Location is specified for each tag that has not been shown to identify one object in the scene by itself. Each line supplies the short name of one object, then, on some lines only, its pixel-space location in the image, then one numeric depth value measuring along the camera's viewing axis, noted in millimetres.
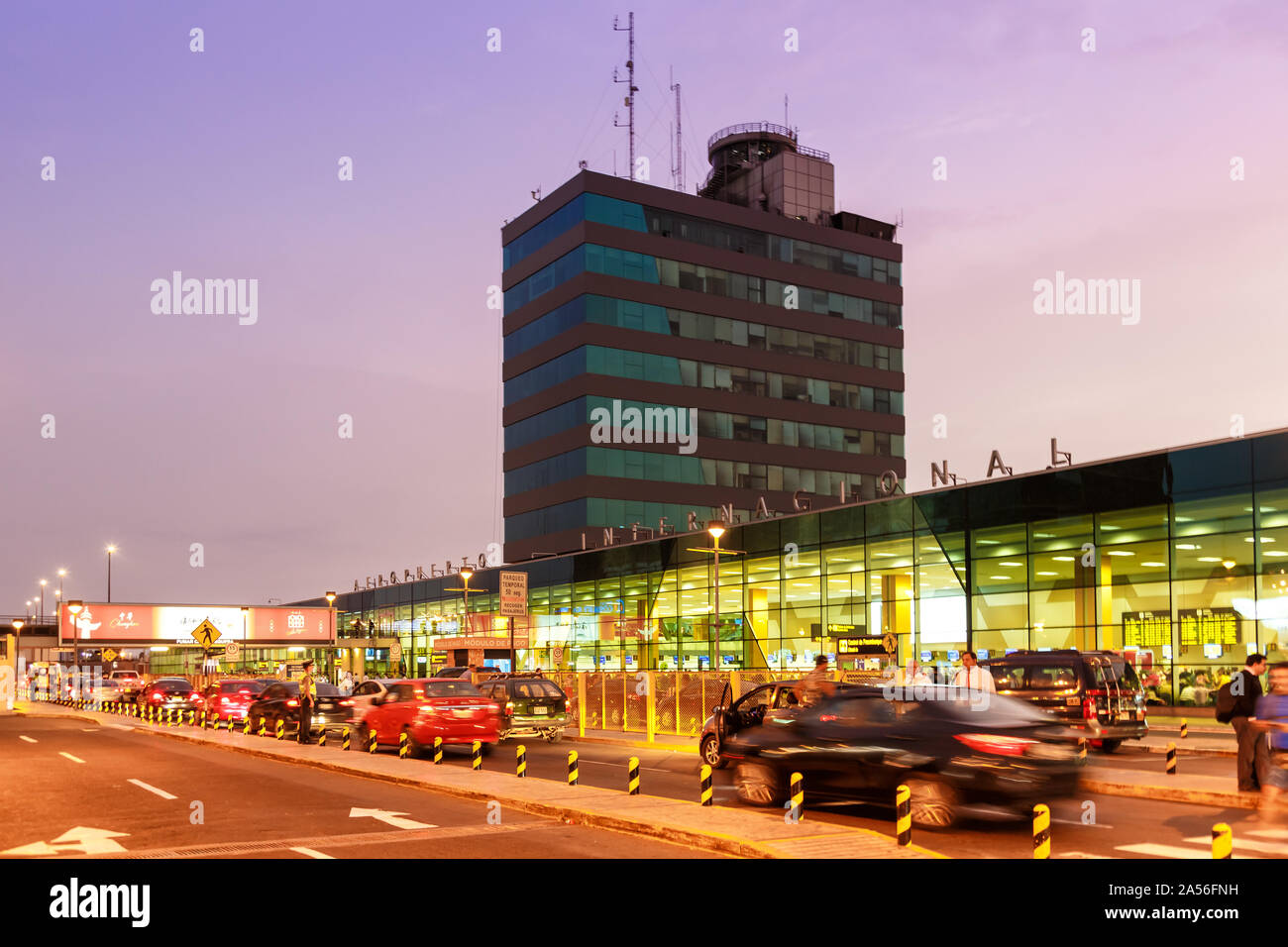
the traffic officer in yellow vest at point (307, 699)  29000
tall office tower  78125
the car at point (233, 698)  41438
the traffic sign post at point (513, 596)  39250
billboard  68562
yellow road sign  39438
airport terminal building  36281
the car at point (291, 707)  30953
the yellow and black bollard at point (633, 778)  16203
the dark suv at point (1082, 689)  25031
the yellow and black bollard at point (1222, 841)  9352
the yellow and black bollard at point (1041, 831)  10547
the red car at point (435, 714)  25078
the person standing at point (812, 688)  19469
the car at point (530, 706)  28750
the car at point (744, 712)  20641
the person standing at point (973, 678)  18766
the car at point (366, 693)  27750
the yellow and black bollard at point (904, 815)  11398
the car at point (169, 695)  49125
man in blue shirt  13359
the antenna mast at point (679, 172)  94750
